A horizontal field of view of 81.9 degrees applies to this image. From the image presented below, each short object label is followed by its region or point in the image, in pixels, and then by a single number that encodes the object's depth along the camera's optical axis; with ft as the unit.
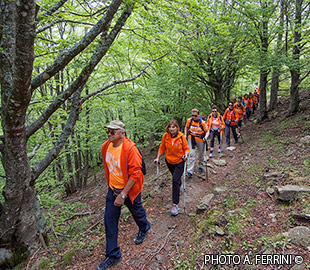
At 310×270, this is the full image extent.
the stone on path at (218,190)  16.58
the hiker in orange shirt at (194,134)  19.36
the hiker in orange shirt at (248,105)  47.37
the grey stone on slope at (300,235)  8.43
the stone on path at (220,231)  10.67
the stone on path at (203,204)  14.11
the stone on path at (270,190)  13.64
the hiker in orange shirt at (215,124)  25.22
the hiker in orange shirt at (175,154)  14.01
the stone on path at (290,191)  11.64
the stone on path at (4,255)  11.19
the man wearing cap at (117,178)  9.86
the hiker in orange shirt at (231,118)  28.73
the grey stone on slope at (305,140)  20.40
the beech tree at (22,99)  7.93
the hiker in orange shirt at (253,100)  50.75
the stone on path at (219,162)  24.48
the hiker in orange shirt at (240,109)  29.91
